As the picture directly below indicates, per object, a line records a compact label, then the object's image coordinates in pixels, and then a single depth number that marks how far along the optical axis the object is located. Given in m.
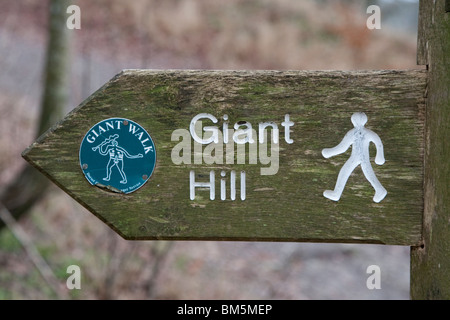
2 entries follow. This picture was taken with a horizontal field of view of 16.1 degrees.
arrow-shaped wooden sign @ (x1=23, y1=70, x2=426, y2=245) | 1.57
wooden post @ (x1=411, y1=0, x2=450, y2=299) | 1.54
